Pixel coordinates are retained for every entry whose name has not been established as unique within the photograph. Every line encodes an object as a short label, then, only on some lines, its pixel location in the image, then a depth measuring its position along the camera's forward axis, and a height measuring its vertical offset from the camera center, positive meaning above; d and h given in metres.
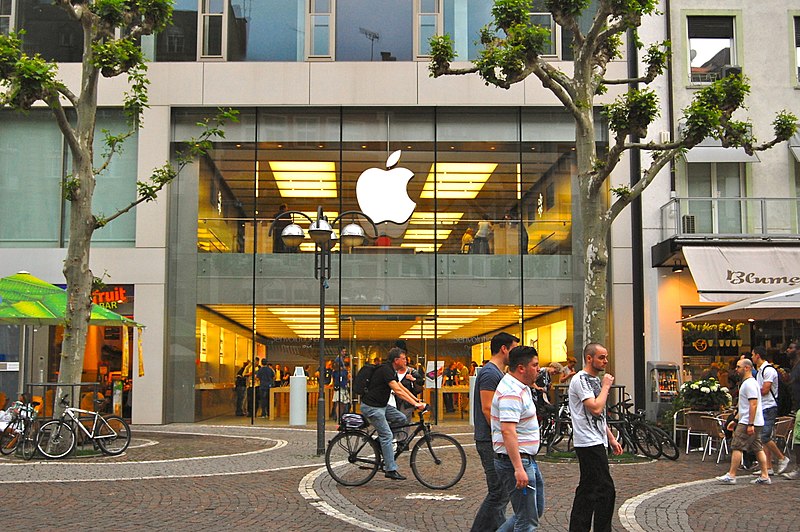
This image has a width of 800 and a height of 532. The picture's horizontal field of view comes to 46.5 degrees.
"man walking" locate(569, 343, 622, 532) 7.25 -0.70
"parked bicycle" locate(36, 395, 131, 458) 14.62 -1.24
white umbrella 15.23 +0.77
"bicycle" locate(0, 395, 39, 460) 14.70 -1.23
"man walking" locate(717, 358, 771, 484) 11.79 -0.91
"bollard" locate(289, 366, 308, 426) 21.58 -1.10
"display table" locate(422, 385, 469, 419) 22.05 -1.01
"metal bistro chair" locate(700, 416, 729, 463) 14.50 -1.23
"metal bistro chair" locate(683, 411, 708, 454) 15.42 -1.17
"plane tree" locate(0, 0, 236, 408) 14.88 +4.18
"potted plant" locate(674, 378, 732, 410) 16.03 -0.70
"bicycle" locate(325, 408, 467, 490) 11.17 -1.25
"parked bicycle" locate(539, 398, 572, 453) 15.10 -1.23
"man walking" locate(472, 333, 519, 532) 7.21 -0.59
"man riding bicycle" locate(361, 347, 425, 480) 11.46 -0.60
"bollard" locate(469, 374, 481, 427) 21.08 -0.88
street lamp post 15.39 +1.99
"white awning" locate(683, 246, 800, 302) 20.30 +1.87
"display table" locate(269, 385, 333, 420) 22.34 -1.07
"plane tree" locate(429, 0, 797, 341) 14.92 +4.18
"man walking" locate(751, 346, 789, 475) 12.34 -0.52
